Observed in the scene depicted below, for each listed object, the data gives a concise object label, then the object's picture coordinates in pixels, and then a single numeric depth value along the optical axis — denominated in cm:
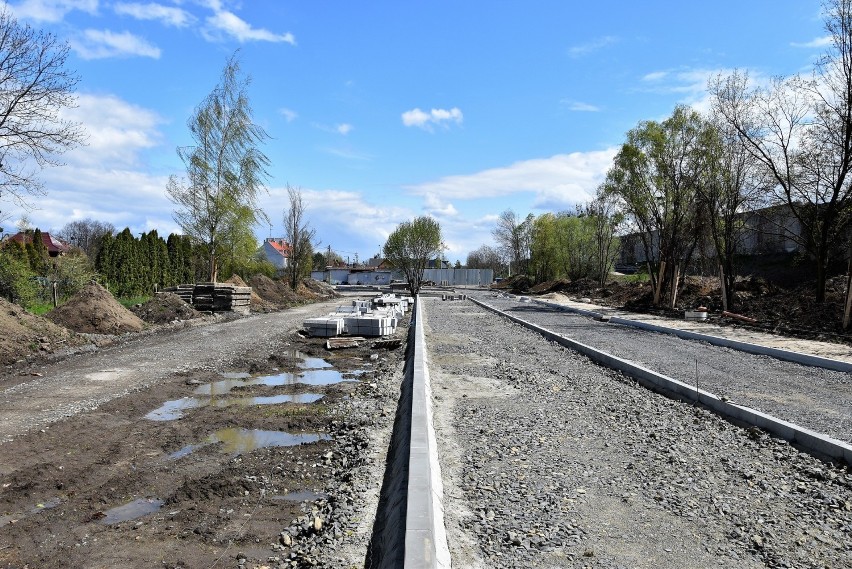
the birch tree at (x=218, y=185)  2644
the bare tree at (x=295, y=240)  3925
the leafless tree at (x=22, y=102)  1316
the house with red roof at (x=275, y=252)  8725
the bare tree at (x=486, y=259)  9417
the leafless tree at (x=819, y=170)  1766
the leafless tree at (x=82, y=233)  7238
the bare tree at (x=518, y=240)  6675
